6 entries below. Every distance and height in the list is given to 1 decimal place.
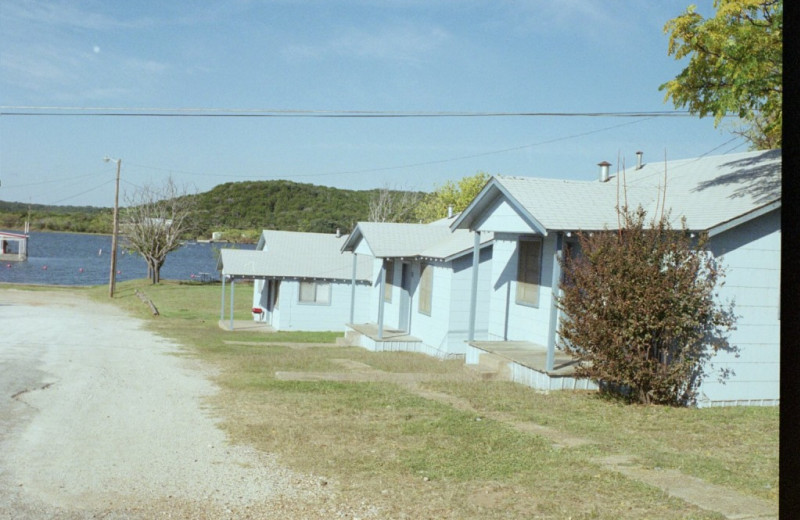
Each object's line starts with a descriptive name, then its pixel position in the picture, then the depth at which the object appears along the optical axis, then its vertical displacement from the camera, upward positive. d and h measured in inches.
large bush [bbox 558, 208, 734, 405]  482.3 -5.5
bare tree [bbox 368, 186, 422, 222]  2965.1 +345.4
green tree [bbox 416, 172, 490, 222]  2224.4 +297.3
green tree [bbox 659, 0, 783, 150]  503.8 +169.0
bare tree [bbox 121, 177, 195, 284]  2437.3 +162.4
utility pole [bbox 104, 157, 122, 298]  2012.8 +67.7
